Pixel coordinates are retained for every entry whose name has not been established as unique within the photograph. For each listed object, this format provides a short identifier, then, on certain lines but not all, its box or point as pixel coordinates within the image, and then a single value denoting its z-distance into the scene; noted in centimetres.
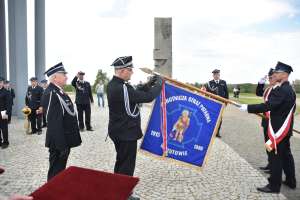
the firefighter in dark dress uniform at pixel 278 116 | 554
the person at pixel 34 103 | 1191
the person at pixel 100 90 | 2422
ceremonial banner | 538
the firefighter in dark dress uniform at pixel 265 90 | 619
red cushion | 212
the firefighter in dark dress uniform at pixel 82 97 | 1241
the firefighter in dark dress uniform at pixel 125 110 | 480
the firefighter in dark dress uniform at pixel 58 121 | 474
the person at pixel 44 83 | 1289
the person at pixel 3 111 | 930
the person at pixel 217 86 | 1130
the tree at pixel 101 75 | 4182
